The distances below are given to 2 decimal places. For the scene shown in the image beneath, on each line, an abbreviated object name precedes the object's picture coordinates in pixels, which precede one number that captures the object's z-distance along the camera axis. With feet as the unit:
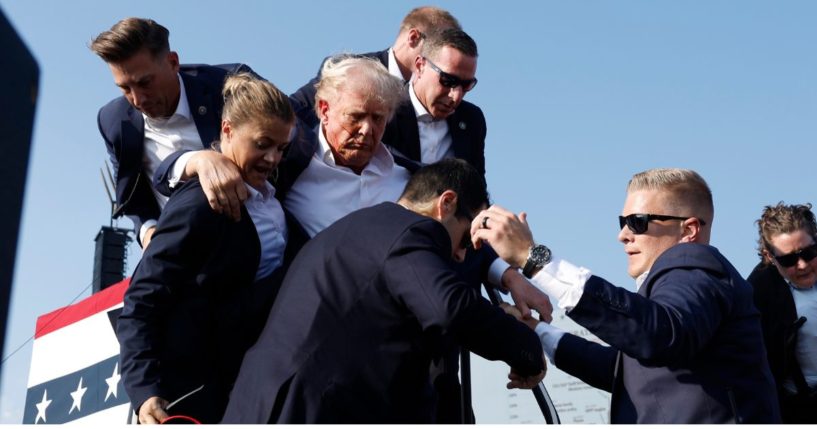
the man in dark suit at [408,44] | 16.61
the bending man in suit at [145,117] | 12.50
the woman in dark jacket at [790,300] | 15.71
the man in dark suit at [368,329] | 8.25
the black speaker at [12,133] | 2.27
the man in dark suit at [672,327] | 9.62
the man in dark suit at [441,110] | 14.02
